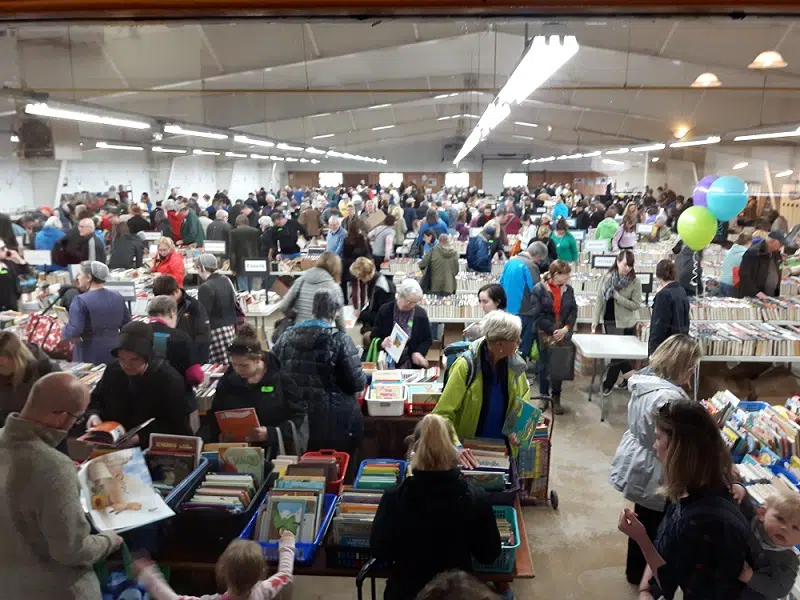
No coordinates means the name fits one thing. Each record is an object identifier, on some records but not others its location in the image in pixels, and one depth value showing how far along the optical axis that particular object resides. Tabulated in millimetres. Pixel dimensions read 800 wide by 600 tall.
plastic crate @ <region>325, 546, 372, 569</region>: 2814
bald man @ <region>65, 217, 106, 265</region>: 3408
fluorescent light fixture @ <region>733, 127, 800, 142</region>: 3109
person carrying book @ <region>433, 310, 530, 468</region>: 3410
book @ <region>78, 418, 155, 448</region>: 2895
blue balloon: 5273
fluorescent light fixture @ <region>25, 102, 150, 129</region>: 2563
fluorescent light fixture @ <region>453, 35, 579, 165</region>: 2811
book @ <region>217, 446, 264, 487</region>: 3262
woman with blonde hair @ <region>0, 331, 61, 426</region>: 2574
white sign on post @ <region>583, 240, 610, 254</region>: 9945
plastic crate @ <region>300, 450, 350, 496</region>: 3242
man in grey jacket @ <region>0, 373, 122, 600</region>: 2146
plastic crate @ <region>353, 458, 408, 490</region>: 3344
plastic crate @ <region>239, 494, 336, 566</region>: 2785
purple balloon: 5824
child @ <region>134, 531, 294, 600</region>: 2486
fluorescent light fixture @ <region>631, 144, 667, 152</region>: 6923
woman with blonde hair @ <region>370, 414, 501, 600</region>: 2404
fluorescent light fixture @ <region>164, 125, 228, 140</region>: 4035
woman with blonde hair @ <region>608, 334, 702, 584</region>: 3348
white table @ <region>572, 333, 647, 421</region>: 6137
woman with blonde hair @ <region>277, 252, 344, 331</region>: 4453
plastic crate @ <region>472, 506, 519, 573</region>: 2754
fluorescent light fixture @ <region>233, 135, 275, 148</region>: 6230
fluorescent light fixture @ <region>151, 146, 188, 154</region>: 4348
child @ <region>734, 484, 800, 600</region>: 2334
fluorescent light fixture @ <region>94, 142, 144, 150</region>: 3374
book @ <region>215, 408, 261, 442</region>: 3607
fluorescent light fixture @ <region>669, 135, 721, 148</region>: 6095
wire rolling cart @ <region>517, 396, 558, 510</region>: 4633
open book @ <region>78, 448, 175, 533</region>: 2463
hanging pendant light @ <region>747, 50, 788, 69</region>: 2729
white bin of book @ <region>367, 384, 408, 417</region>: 4430
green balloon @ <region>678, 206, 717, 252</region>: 6250
